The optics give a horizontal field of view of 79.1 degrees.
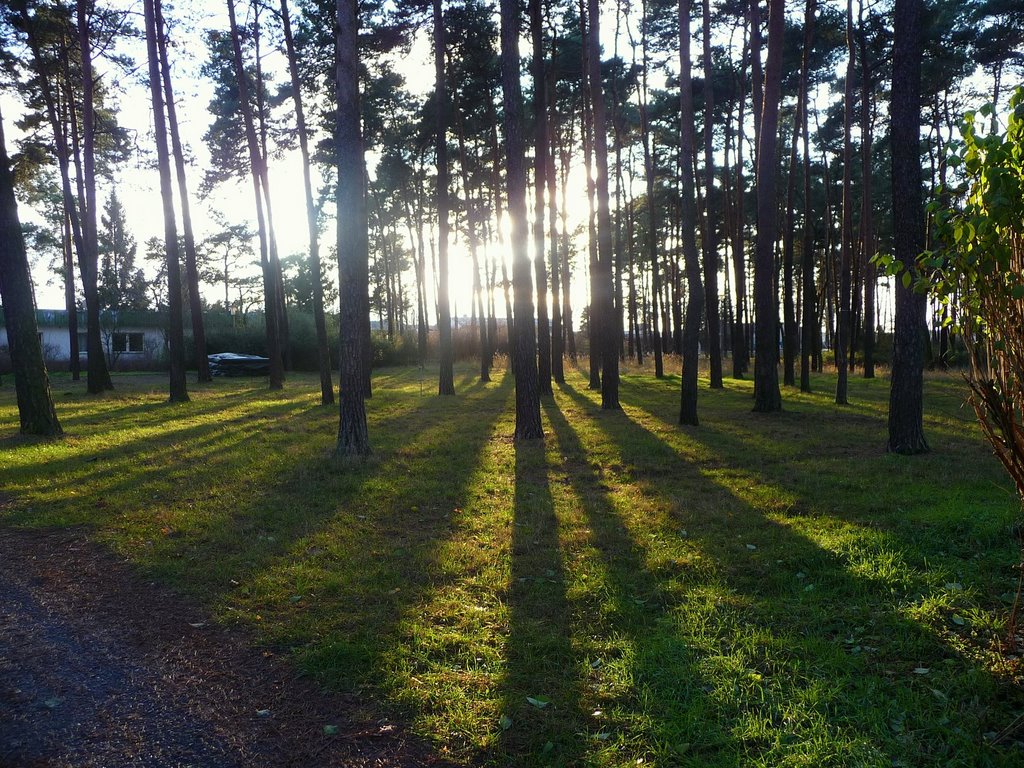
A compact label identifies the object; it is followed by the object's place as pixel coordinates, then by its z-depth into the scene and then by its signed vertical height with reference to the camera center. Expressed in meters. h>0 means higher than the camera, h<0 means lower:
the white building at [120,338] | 34.66 +1.28
